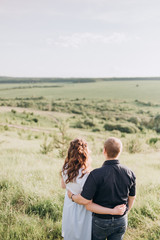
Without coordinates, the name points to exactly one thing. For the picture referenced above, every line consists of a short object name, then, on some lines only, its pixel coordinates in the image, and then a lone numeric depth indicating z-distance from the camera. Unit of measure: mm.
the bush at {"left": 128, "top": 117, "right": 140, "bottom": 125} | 38331
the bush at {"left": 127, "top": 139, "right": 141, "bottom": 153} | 14870
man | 2508
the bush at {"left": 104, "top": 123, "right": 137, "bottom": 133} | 30606
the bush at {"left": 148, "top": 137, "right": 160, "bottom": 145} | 18125
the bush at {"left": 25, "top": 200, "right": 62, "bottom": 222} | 3995
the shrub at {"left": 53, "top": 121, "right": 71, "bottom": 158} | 10805
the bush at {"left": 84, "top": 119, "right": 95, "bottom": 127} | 33534
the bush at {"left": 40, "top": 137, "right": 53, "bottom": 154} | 11555
